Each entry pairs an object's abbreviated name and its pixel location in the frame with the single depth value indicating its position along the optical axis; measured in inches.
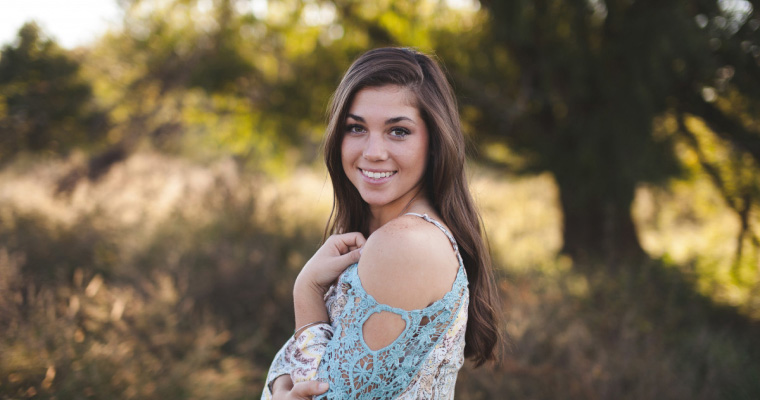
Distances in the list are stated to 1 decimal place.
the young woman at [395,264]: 50.6
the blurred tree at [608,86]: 183.2
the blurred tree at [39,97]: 184.4
